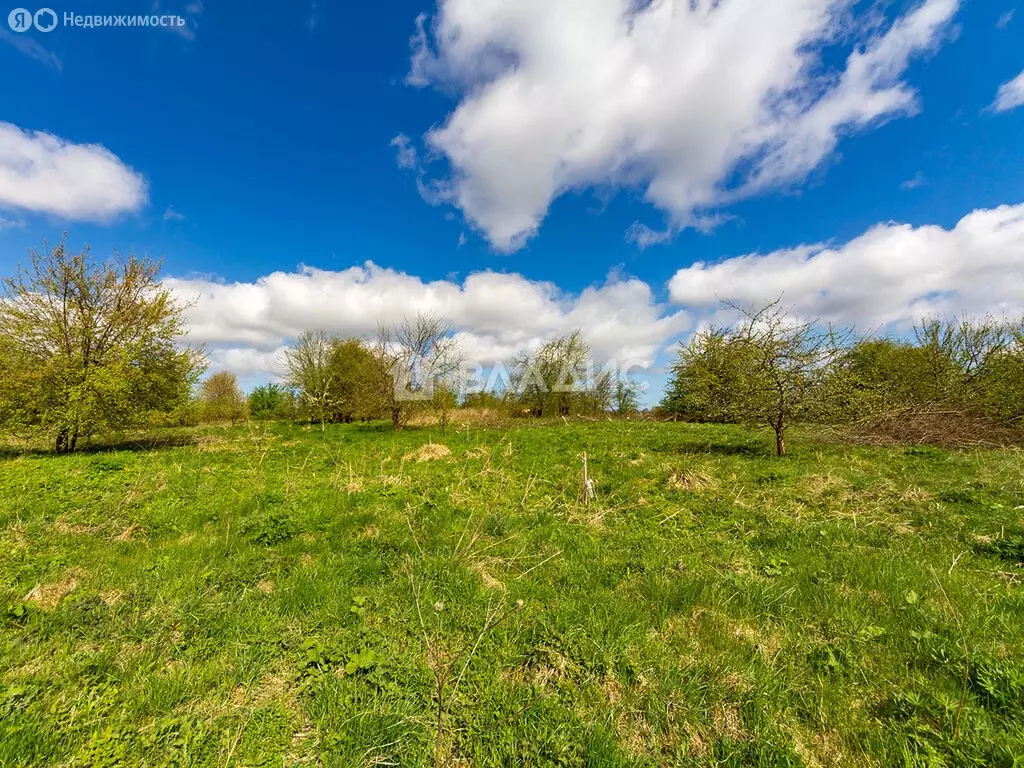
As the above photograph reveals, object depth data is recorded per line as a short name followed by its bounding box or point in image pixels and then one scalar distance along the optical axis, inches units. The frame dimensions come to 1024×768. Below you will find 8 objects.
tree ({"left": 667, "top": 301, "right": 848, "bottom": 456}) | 448.1
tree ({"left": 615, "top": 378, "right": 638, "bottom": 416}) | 1601.9
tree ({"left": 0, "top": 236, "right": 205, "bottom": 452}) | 500.7
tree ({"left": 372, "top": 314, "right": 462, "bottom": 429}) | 894.4
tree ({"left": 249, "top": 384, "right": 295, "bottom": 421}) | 1318.9
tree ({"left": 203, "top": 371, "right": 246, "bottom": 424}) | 1290.6
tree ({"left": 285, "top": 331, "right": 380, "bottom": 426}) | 1031.7
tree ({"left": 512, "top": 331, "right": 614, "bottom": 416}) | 1544.0
